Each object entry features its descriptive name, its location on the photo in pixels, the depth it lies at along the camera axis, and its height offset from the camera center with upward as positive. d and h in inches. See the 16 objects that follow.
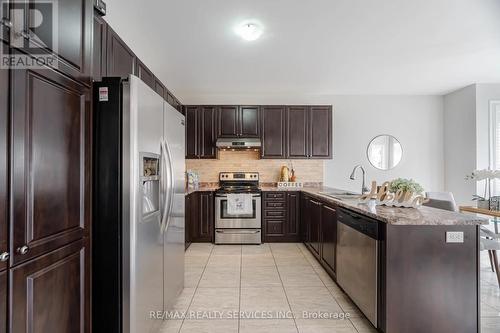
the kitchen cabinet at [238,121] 198.7 +33.8
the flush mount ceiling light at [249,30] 106.0 +54.1
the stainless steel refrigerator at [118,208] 64.2 -8.9
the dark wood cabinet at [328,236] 117.8 -29.7
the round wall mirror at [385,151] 211.3 +13.2
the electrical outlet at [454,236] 72.7 -17.6
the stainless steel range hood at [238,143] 190.2 +17.5
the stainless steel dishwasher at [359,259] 79.6 -29.1
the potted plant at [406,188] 91.0 -6.3
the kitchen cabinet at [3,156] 36.5 +1.7
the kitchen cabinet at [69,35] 42.3 +22.8
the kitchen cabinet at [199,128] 198.4 +28.8
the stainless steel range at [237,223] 182.7 -35.2
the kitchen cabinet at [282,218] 187.8 -32.8
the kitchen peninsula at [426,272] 72.6 -27.1
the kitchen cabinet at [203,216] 183.8 -30.9
